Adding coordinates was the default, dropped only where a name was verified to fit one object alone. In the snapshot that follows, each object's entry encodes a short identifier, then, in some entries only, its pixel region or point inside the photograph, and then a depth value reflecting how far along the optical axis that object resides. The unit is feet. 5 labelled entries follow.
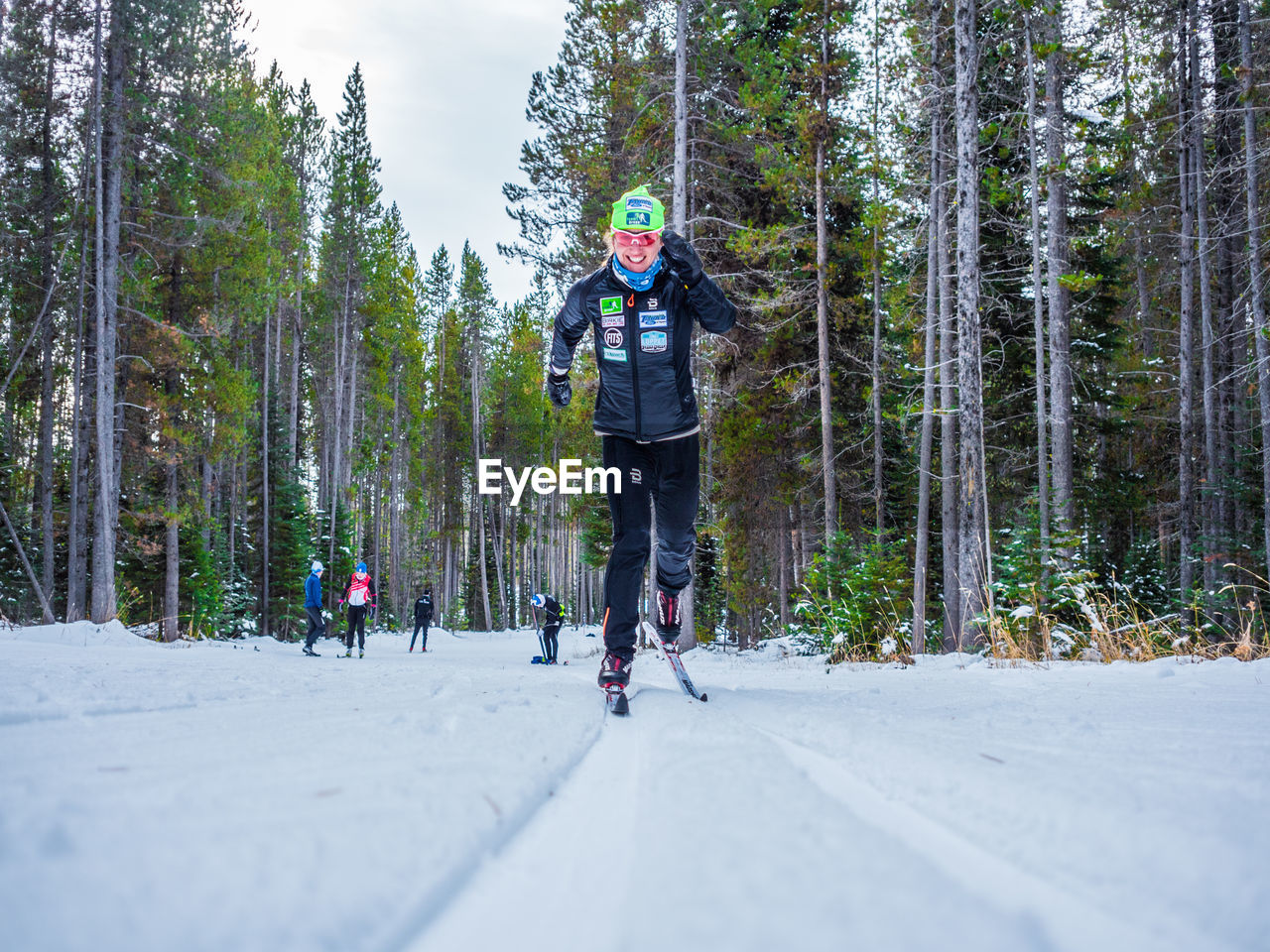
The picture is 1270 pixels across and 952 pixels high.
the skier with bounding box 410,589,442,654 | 69.41
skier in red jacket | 50.06
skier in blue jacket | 50.31
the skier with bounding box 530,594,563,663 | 48.83
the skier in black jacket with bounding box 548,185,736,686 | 10.68
